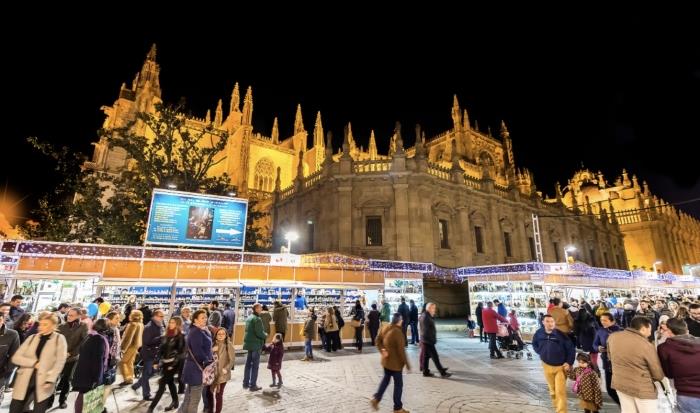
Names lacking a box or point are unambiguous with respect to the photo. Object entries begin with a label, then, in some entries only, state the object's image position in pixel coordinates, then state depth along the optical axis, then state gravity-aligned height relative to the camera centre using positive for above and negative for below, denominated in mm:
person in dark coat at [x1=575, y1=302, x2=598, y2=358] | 8453 -808
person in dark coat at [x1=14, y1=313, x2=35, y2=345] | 6527 -618
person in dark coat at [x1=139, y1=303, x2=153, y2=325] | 9953 -597
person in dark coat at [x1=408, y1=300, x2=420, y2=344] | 13643 -1029
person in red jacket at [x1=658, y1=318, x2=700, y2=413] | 3729 -765
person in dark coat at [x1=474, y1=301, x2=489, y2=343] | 14430 -1037
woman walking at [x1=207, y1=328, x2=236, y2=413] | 5598 -1168
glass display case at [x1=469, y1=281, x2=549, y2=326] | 14789 -62
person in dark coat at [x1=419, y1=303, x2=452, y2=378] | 8469 -1093
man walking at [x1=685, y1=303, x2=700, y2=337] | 5531 -420
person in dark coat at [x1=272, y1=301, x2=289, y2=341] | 10487 -781
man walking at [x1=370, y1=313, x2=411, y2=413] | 5836 -1142
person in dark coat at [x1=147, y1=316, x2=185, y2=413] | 6216 -1084
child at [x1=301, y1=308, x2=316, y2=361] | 10727 -1290
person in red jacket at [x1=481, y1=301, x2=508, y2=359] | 10992 -1009
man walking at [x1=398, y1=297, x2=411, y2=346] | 12750 -649
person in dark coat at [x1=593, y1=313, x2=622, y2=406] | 6223 -881
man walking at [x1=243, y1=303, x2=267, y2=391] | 7523 -1112
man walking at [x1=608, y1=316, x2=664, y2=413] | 4035 -830
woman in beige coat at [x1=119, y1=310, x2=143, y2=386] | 7480 -1051
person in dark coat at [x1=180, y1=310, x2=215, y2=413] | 5266 -1065
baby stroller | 11336 -1535
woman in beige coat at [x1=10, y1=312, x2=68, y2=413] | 4430 -939
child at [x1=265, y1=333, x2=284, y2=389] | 7666 -1430
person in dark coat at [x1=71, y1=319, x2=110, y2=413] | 4957 -1037
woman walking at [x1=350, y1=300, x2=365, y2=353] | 12586 -1030
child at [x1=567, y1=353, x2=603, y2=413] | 5367 -1381
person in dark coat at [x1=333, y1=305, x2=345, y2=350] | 12414 -1107
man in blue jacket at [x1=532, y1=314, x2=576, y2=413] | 5585 -1013
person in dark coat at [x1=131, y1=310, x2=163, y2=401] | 6758 -1086
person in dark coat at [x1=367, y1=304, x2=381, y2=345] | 13173 -1042
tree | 18188 +5576
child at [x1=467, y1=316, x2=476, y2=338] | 15453 -1414
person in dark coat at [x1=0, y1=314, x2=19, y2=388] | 4984 -780
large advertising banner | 12969 +2816
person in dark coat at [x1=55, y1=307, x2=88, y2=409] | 6133 -765
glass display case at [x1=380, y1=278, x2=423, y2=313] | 15594 +164
